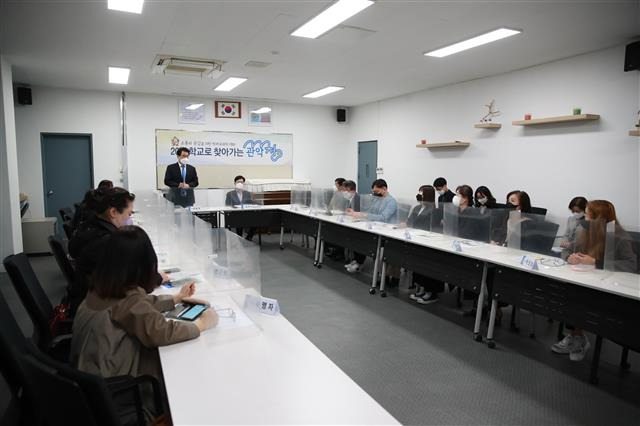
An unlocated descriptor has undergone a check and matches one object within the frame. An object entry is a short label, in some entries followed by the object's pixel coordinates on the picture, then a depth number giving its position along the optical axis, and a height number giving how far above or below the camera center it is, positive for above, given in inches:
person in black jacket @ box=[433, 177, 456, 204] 236.2 -12.2
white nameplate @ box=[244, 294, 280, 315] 81.7 -26.3
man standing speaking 272.4 -10.2
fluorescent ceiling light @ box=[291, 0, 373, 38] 139.6 +53.1
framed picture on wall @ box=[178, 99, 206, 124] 332.8 +41.2
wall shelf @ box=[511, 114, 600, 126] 194.4 +24.6
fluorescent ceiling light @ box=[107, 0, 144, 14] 140.7 +52.6
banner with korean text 330.6 +9.3
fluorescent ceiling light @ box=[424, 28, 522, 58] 169.7 +54.1
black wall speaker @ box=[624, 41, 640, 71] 174.6 +47.4
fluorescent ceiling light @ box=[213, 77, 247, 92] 268.2 +53.7
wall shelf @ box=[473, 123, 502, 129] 244.1 +25.4
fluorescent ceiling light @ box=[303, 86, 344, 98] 298.0 +54.6
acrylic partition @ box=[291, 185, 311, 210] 293.7 -22.6
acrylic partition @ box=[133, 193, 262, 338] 85.7 -25.8
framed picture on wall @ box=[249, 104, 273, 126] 357.1 +42.8
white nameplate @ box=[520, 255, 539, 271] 124.7 -27.6
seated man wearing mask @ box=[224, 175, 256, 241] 296.4 -22.9
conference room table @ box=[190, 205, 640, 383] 105.0 -32.8
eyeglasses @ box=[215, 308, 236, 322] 82.2 -28.7
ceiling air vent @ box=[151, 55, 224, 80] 217.0 +52.1
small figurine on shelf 248.8 +33.3
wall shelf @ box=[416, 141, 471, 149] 268.0 +15.8
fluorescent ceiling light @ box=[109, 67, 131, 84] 239.5 +52.4
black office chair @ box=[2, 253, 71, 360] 81.2 -27.8
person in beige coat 61.7 -22.0
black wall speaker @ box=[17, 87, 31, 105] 277.4 +42.9
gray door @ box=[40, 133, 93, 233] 301.9 -5.1
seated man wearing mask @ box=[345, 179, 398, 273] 216.1 -20.5
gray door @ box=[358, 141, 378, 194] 364.8 +3.3
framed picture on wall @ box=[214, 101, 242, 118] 344.8 +45.4
